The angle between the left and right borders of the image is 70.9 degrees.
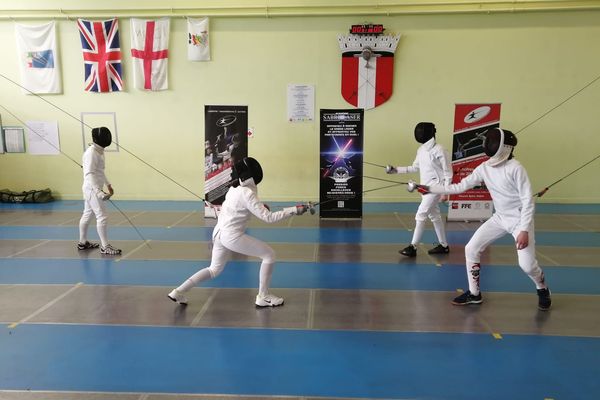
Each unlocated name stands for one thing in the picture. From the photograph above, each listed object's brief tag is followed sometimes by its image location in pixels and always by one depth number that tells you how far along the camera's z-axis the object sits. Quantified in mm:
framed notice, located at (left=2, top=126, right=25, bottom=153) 8945
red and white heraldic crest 8102
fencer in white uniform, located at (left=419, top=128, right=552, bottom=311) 3344
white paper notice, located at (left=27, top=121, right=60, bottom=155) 8891
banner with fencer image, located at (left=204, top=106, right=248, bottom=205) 7133
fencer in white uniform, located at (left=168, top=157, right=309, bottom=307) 3416
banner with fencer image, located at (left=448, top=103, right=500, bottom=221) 6992
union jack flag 8422
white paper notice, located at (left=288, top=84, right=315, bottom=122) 8461
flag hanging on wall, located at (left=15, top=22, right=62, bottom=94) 8547
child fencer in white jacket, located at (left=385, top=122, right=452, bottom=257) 5031
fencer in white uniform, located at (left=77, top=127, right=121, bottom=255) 5188
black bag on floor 8672
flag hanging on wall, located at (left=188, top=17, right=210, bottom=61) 8289
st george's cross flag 8367
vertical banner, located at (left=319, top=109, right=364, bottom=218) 7215
